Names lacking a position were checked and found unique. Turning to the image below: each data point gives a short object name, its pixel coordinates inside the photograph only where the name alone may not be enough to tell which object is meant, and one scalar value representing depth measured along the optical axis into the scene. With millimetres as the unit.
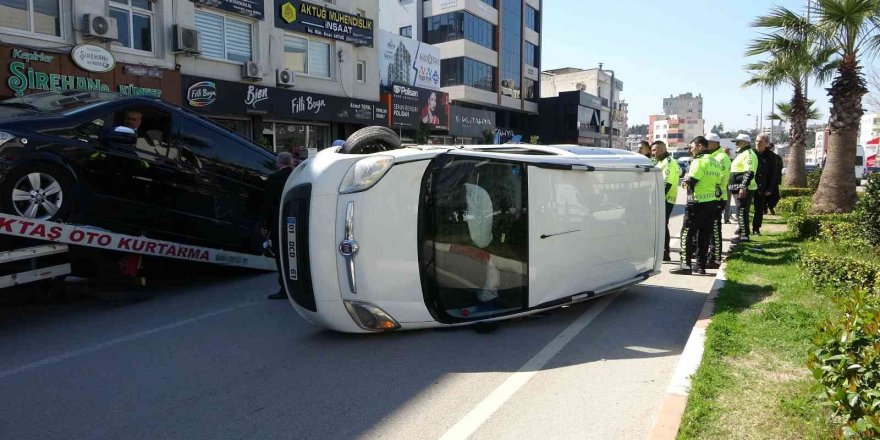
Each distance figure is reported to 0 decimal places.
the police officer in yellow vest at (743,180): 10114
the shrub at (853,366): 2672
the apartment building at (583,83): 75962
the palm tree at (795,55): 13461
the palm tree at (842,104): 11406
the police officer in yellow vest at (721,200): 8183
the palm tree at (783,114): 35322
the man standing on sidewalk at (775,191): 11907
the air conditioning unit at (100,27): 14617
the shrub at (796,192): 18359
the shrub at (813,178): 24141
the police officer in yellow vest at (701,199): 8008
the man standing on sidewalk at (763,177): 11294
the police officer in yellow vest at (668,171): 9055
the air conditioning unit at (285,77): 20609
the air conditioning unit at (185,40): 16953
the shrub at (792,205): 13477
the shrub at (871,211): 7242
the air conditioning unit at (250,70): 19375
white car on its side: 4883
